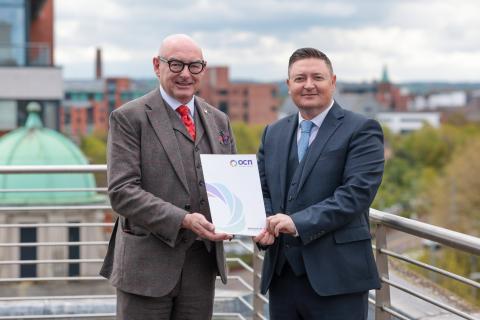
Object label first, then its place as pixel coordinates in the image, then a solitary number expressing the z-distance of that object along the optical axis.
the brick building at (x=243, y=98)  125.31
